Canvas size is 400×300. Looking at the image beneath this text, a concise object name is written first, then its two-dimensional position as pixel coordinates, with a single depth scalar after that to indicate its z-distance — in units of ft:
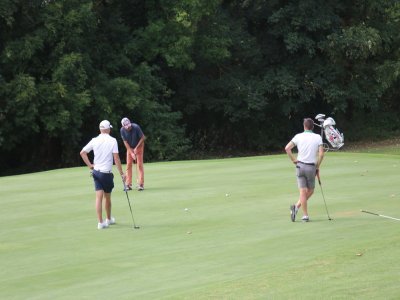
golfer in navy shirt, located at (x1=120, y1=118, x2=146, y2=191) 71.48
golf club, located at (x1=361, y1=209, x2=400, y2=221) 51.78
